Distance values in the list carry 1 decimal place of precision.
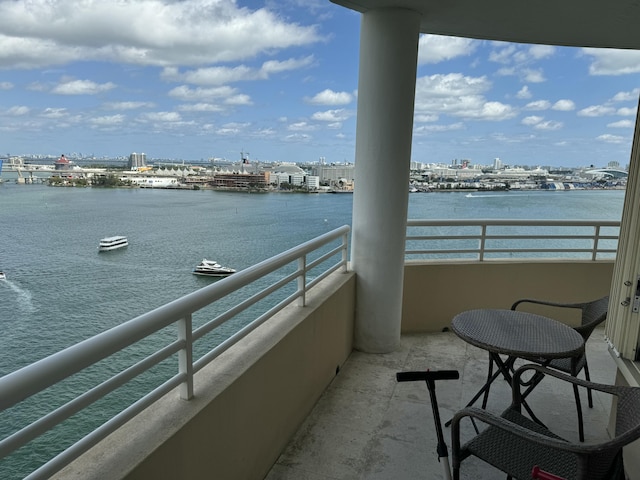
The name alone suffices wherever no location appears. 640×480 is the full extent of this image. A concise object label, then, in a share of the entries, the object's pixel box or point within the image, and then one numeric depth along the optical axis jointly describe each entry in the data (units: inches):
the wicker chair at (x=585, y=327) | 98.9
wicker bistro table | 87.6
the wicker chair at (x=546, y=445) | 53.7
